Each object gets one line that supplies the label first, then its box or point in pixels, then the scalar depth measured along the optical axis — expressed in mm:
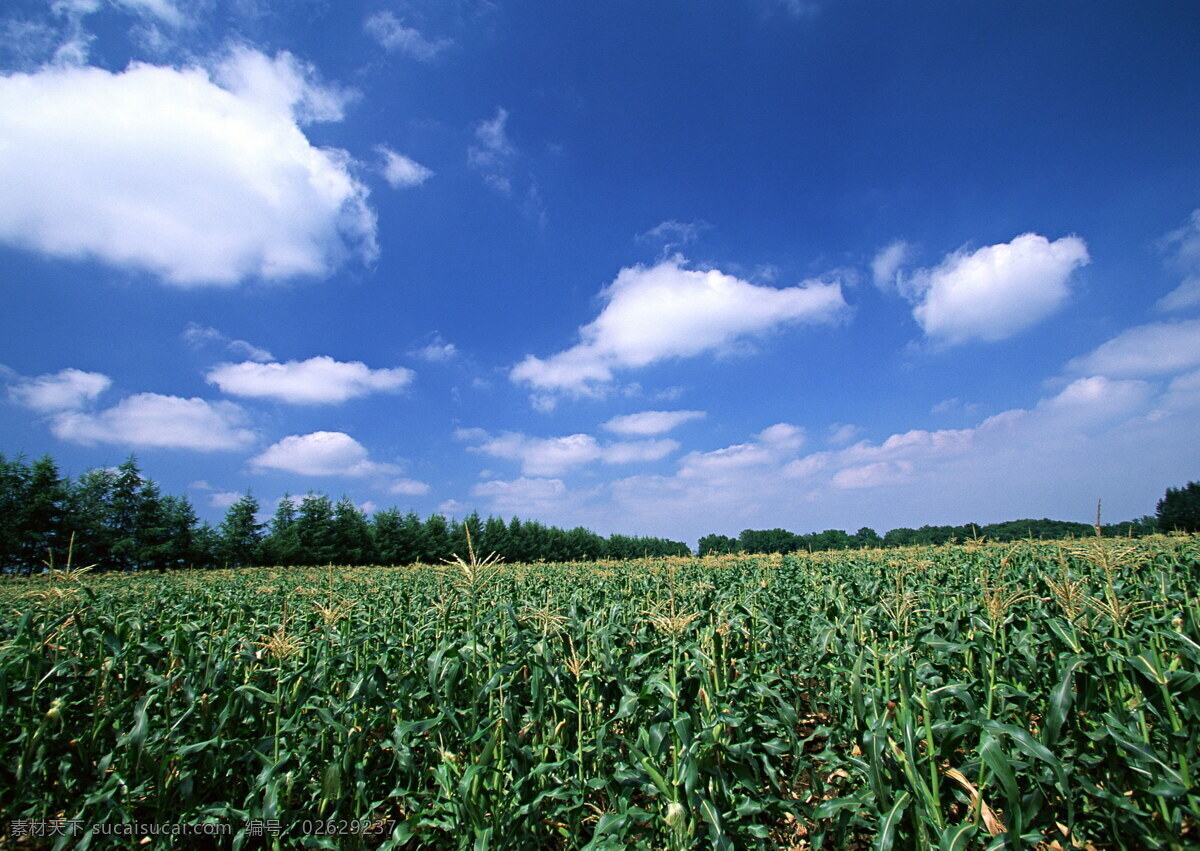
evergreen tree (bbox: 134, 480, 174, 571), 52938
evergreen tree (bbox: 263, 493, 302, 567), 58969
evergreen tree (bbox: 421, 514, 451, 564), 72375
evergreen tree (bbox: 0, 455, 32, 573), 46750
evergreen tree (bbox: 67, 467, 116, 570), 51219
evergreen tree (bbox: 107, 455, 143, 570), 52125
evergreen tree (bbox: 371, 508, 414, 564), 67188
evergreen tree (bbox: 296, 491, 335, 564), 60438
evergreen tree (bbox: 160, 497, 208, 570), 55094
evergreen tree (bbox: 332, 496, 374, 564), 63875
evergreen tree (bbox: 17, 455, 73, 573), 48125
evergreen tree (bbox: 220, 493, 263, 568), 59625
